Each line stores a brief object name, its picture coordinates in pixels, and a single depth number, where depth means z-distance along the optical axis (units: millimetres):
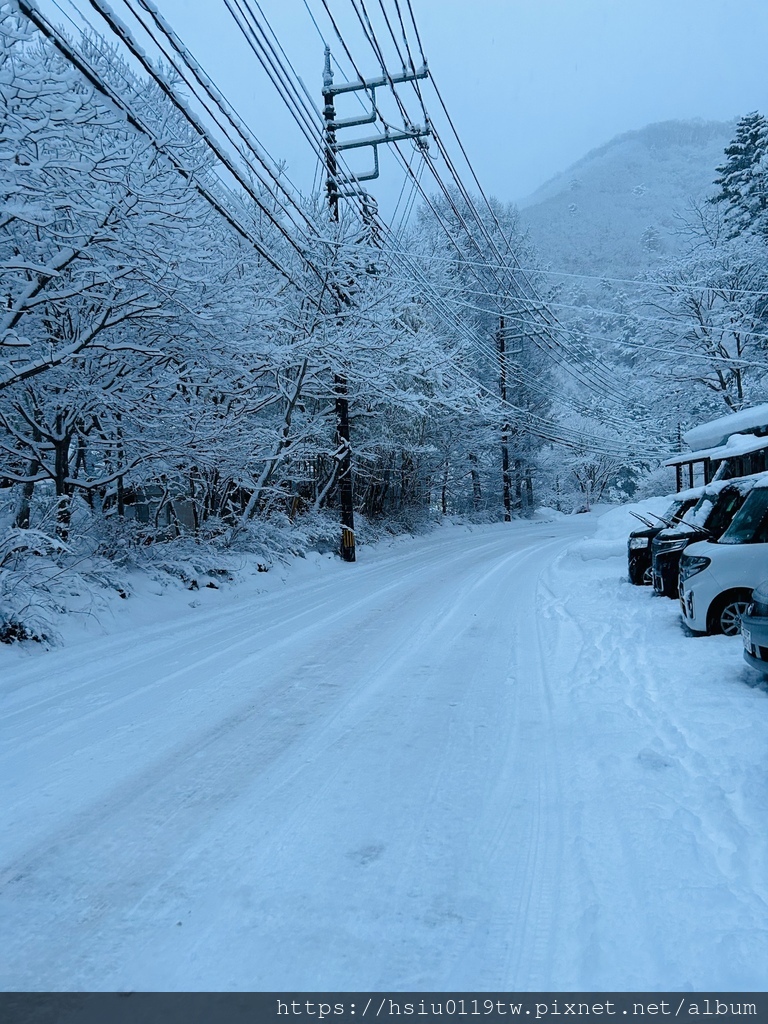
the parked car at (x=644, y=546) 11789
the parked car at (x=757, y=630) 5324
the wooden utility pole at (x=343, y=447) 19188
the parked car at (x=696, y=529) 9312
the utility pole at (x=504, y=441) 40469
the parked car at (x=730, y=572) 7102
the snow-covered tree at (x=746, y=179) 28516
